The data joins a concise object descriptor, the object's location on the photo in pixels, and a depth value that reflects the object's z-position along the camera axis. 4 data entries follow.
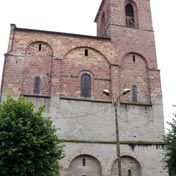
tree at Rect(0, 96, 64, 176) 14.76
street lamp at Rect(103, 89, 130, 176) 14.31
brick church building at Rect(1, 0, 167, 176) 21.75
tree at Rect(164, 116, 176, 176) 17.42
